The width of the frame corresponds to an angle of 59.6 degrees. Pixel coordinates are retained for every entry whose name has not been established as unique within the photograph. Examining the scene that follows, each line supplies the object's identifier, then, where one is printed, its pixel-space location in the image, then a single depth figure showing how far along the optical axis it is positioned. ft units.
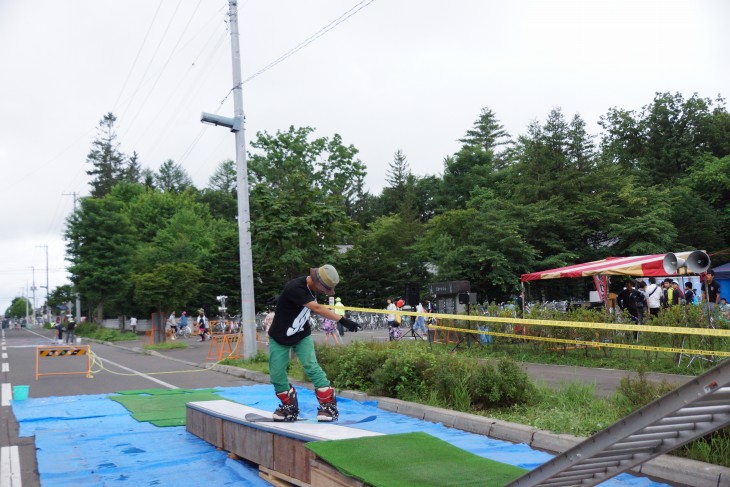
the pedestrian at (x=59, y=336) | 140.81
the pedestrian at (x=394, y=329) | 78.46
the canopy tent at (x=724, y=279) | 106.22
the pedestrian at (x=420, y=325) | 83.79
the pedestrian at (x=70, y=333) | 124.67
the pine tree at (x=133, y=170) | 291.11
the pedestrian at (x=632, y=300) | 58.75
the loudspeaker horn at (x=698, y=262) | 41.06
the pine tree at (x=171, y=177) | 339.16
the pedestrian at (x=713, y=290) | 66.44
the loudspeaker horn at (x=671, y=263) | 45.27
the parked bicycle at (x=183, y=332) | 146.20
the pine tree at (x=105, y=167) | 275.80
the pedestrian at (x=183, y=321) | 146.20
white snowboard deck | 18.85
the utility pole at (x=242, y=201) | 60.29
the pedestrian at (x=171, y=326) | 129.83
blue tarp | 21.15
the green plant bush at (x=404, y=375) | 32.58
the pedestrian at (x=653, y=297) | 60.90
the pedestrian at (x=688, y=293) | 65.07
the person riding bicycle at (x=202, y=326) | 123.54
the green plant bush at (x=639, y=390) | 22.27
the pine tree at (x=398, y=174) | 274.16
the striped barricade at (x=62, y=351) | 54.44
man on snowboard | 24.23
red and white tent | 52.90
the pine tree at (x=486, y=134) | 249.34
